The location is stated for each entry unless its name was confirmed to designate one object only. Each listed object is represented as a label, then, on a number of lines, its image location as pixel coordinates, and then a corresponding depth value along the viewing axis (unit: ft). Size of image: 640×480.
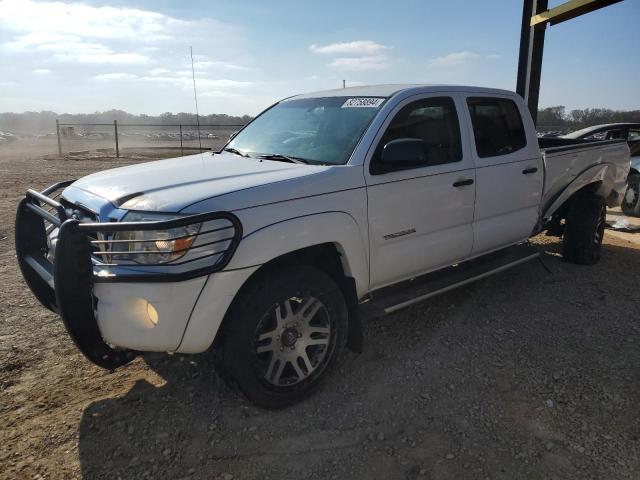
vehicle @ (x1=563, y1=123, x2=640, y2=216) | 27.22
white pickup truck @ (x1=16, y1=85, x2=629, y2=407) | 8.00
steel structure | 28.91
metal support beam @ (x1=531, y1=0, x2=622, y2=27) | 25.04
